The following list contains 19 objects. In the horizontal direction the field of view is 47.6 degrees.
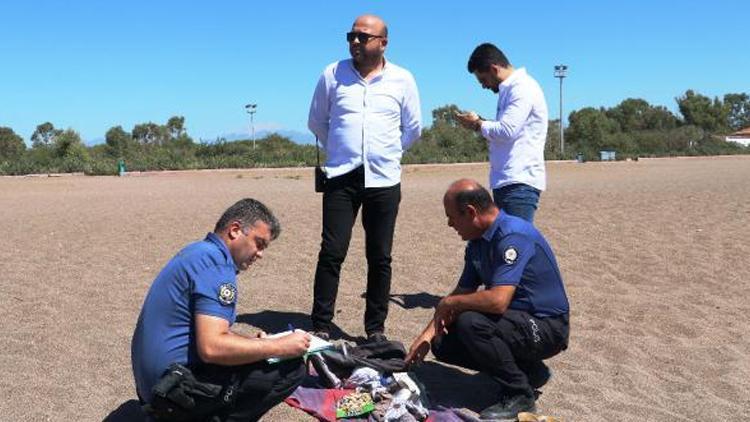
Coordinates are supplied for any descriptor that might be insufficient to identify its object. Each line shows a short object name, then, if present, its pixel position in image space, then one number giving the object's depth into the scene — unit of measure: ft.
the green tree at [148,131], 228.43
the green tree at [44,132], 224.33
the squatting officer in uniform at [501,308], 14.08
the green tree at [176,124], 245.59
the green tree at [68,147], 144.97
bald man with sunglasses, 17.85
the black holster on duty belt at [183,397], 11.29
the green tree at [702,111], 305.32
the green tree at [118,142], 165.75
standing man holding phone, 18.26
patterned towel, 13.52
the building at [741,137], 294.87
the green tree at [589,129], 225.76
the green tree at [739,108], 397.60
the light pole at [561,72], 182.93
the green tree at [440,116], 203.60
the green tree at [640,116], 280.80
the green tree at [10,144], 163.12
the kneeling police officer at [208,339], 11.13
